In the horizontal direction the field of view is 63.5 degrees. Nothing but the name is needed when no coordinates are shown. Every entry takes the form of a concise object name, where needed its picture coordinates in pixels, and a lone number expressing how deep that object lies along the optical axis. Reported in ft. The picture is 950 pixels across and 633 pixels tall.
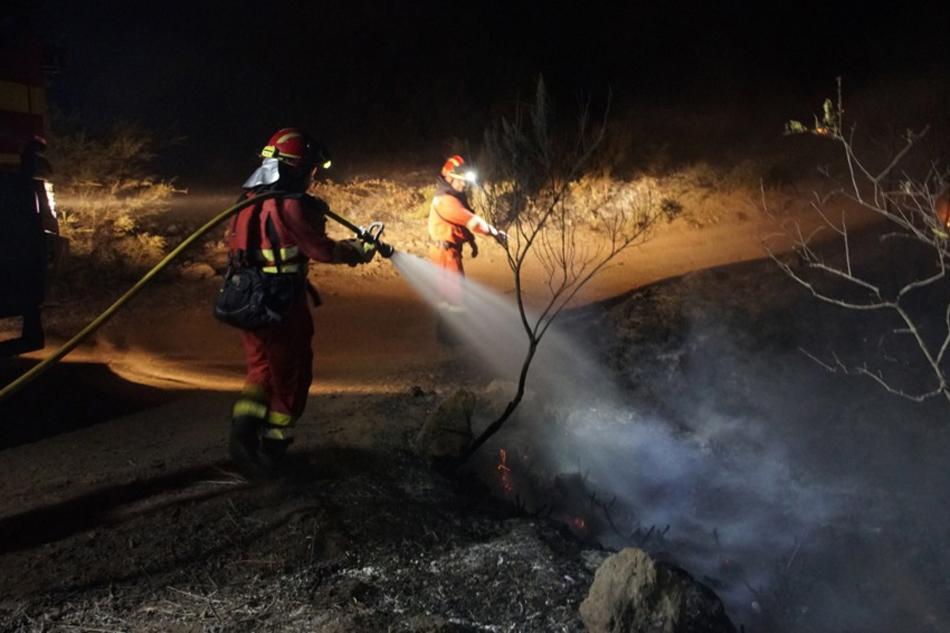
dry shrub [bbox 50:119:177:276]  33.65
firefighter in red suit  12.83
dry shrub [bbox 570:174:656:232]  42.47
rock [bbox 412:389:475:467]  15.72
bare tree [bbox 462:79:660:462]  17.11
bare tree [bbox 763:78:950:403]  23.36
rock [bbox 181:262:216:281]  33.19
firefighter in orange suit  23.53
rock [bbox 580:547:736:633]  9.42
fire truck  16.40
